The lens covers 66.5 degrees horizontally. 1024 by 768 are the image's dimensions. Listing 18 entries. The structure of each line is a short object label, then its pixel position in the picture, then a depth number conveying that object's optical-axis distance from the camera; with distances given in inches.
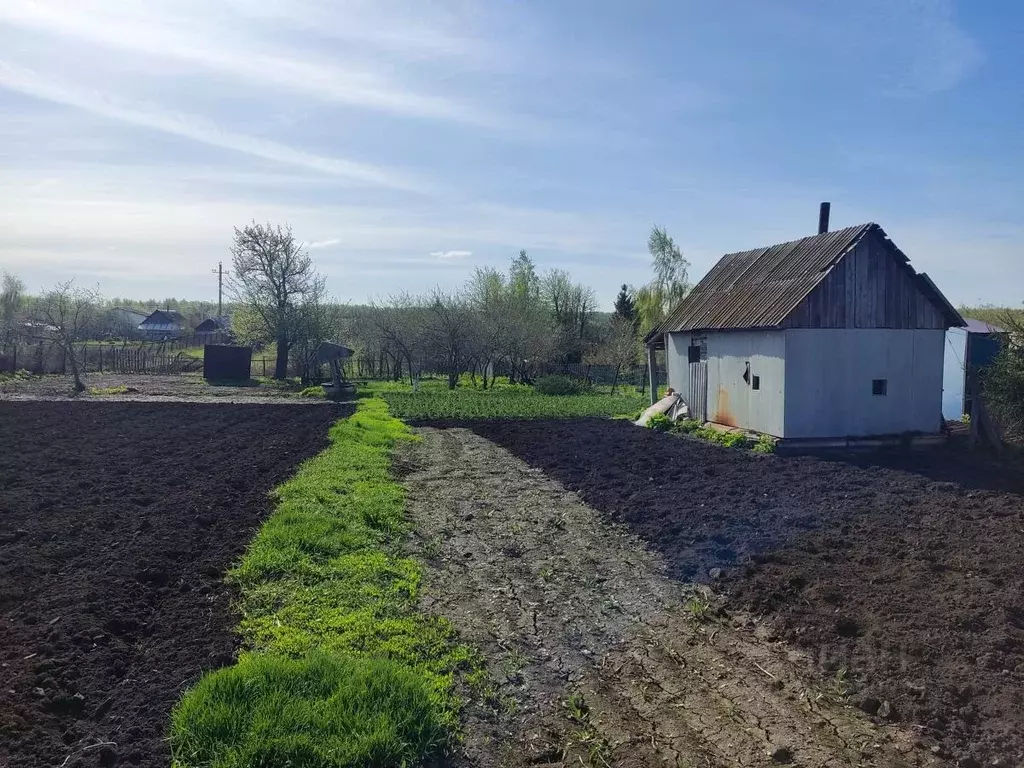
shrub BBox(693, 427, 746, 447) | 689.6
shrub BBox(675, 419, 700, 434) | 791.0
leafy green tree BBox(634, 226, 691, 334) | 2071.9
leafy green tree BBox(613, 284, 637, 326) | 2033.7
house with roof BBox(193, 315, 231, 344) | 2805.1
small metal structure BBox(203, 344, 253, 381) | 1738.4
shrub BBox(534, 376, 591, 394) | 1427.2
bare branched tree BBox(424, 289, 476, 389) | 1512.1
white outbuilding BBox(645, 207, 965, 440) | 654.5
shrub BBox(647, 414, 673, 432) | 831.7
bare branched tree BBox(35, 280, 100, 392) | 1410.9
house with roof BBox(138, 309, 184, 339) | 3403.5
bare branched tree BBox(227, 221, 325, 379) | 1756.9
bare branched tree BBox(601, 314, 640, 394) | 1607.7
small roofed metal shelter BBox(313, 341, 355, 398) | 1259.8
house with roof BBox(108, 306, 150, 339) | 3203.7
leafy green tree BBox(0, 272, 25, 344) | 2938.0
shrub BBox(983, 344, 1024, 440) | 579.2
